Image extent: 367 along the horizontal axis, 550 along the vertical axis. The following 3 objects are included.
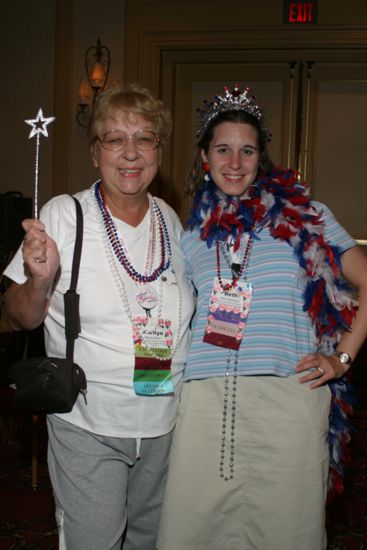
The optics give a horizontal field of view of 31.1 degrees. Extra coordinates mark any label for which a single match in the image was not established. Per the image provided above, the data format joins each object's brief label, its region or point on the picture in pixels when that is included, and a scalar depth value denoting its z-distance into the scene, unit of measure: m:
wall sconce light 5.61
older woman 1.88
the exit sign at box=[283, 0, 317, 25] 5.29
